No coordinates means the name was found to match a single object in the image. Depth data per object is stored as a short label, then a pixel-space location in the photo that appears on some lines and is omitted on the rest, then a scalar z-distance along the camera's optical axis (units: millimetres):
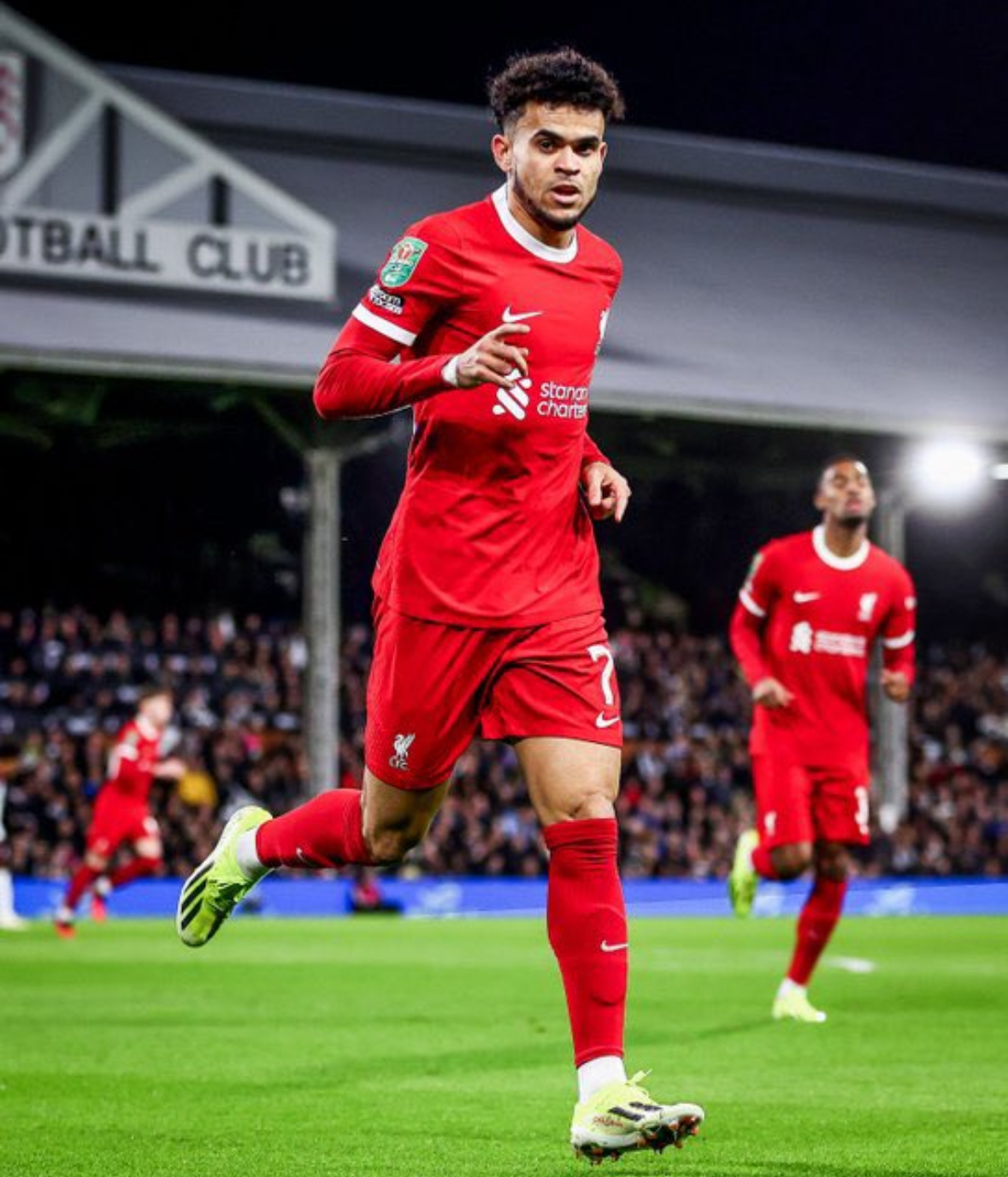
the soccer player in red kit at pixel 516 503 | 5102
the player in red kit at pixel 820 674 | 10008
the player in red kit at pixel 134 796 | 19625
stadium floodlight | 27562
